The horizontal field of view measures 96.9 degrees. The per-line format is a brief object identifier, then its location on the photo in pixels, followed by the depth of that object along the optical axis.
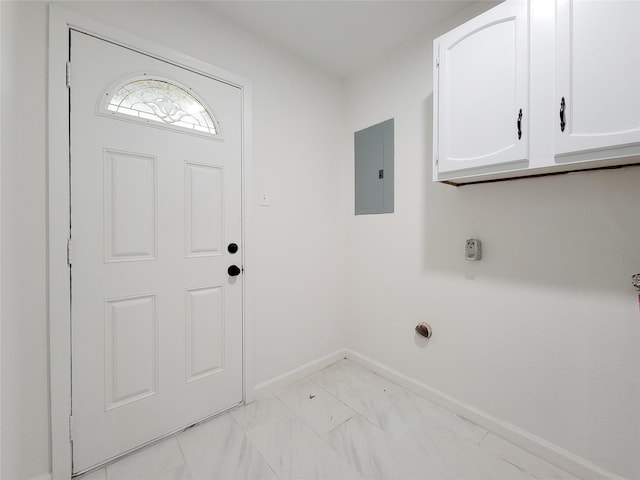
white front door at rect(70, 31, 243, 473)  1.34
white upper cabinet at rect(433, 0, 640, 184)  1.01
